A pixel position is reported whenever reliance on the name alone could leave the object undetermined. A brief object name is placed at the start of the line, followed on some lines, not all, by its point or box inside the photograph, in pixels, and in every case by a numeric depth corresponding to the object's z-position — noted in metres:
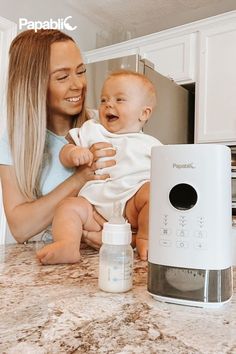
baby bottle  0.47
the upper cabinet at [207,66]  2.18
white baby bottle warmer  0.41
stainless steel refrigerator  1.84
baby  0.69
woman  0.96
